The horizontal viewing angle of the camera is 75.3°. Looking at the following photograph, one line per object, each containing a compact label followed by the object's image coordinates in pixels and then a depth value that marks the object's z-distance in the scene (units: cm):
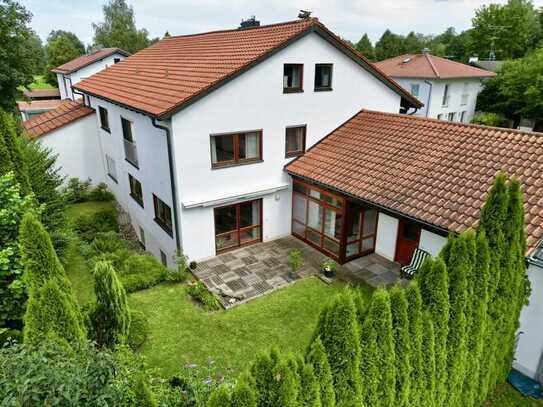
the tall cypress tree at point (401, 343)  544
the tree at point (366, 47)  6490
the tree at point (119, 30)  6038
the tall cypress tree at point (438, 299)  588
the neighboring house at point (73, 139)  1992
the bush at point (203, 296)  1066
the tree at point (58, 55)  6140
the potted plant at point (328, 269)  1228
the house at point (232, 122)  1197
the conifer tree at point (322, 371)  470
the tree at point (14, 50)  1788
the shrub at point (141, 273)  1161
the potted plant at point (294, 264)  1253
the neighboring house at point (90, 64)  3918
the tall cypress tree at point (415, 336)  567
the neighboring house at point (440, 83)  3331
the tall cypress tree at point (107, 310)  758
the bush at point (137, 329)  893
